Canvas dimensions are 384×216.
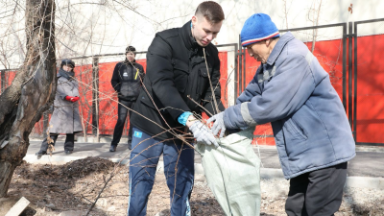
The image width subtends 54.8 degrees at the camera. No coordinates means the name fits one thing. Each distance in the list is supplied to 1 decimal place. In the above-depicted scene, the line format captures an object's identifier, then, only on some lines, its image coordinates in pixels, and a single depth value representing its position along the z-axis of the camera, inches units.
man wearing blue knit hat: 80.7
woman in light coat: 274.3
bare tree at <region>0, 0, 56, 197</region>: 144.5
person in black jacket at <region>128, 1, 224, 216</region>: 102.3
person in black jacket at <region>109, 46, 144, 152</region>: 280.5
